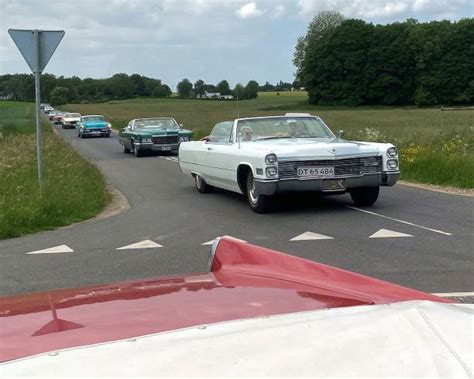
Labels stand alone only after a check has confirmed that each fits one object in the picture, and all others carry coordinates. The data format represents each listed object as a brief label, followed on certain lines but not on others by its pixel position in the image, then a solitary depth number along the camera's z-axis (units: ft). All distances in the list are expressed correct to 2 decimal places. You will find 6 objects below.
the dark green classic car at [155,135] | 73.00
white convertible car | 29.84
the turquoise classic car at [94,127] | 124.47
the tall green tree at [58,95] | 388.16
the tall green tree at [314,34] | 340.80
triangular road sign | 32.01
